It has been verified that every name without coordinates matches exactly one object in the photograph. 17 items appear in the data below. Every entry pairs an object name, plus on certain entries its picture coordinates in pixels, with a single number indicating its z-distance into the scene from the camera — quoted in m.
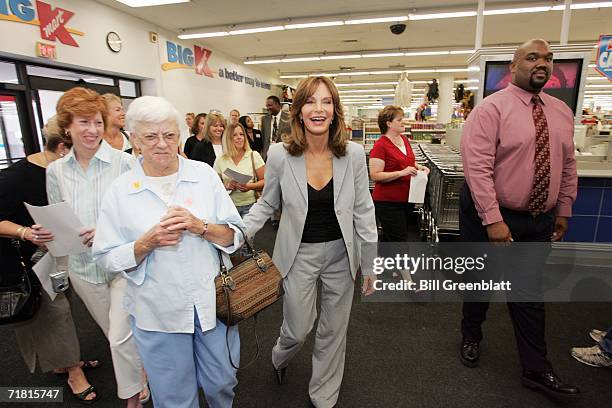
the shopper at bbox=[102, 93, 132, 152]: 2.51
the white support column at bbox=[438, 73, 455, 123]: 16.34
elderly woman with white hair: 1.30
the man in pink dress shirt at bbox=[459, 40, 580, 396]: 1.99
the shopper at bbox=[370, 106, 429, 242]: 3.14
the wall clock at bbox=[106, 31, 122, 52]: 7.15
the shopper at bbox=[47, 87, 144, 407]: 1.74
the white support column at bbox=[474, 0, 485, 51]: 5.21
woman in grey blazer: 1.78
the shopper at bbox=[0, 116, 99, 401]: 1.83
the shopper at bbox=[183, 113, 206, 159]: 5.06
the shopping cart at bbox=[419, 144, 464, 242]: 3.48
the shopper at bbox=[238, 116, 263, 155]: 6.47
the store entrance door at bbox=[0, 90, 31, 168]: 5.58
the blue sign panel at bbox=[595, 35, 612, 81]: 5.40
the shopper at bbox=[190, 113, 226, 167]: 4.03
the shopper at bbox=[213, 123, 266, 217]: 3.36
